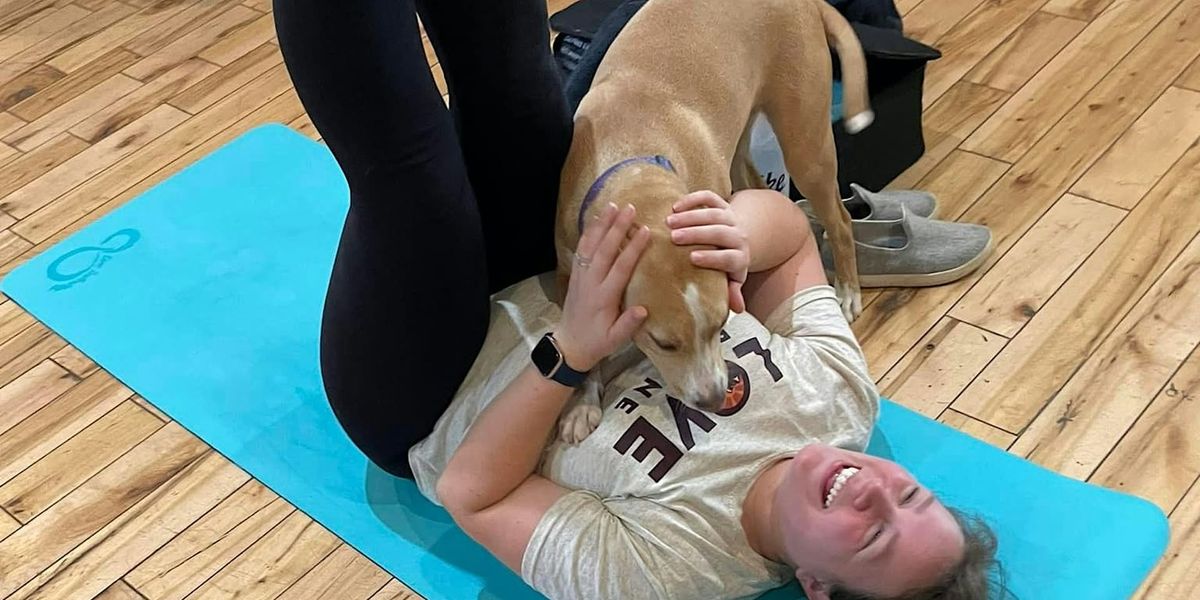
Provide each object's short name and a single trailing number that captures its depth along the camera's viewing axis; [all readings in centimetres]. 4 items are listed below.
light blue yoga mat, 171
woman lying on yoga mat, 139
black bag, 229
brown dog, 147
